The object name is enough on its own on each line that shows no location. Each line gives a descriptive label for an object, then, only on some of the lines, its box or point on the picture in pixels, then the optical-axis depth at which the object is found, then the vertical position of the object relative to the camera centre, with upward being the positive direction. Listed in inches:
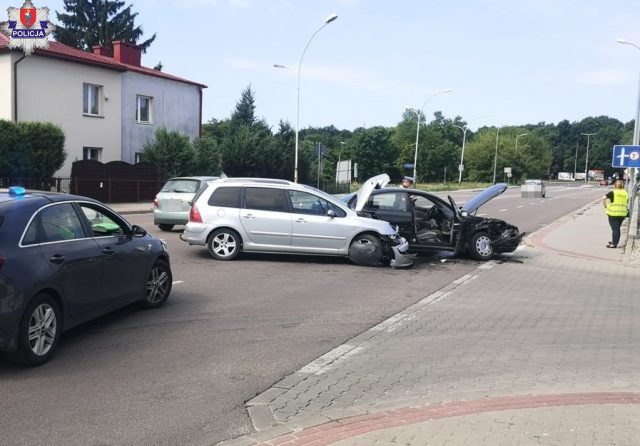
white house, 1075.9 +131.1
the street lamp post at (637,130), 1141.2 +97.5
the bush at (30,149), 938.1 +19.7
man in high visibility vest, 628.1 -27.1
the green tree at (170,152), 1248.8 +26.7
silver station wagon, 465.1 -43.4
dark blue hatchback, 199.3 -38.2
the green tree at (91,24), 2247.8 +509.2
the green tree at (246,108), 1959.9 +192.3
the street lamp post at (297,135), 1230.5 +76.2
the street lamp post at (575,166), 5751.5 +126.9
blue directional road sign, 784.3 +32.6
